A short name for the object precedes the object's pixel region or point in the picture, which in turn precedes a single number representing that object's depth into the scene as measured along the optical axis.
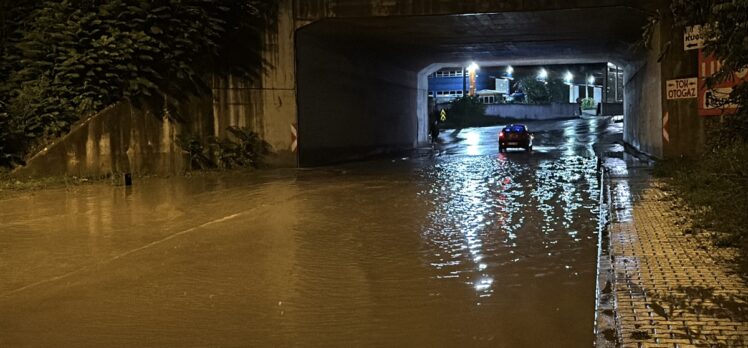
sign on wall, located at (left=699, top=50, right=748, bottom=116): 16.50
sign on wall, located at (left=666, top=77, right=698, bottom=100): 20.11
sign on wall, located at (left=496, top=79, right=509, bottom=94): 82.19
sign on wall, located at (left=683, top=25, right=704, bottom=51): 16.97
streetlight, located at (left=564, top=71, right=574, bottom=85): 82.88
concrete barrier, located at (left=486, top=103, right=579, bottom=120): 67.97
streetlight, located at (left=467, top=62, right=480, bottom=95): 74.47
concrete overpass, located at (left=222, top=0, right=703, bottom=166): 21.48
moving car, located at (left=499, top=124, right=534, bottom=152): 34.53
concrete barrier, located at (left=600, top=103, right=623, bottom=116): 70.44
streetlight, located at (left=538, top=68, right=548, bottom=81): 79.43
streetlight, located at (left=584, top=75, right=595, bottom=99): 90.97
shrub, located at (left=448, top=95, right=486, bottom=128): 63.84
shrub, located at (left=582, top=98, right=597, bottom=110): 80.94
